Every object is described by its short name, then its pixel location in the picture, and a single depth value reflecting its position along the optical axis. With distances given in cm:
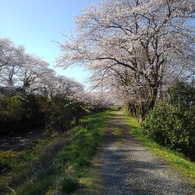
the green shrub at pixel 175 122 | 908
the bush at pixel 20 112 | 1914
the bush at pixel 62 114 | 1565
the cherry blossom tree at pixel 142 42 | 1153
